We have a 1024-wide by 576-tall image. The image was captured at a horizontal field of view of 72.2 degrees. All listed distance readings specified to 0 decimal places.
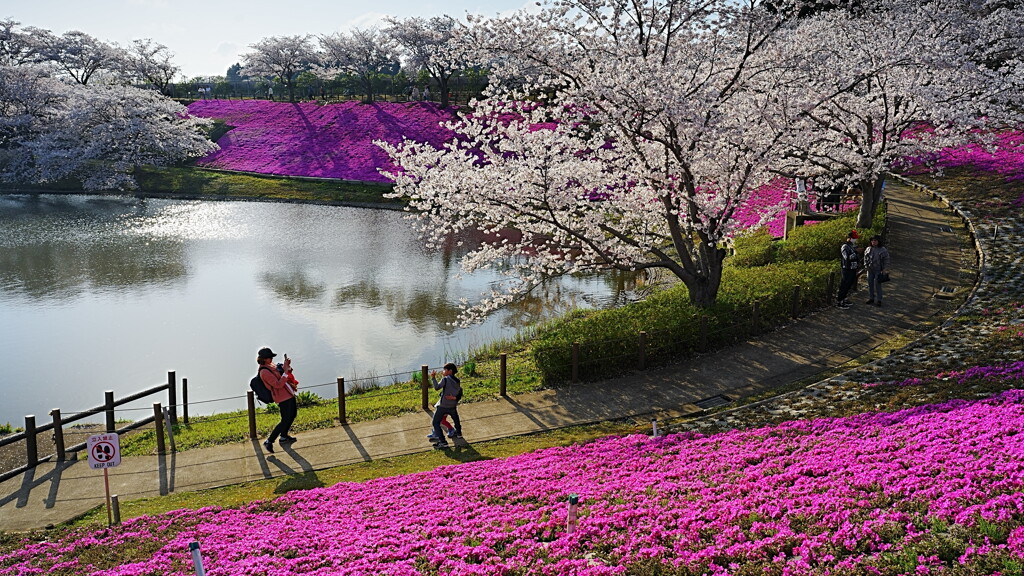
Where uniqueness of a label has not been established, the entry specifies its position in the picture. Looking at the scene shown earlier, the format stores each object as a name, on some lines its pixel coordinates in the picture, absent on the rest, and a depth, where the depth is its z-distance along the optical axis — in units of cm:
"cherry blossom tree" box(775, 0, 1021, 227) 2225
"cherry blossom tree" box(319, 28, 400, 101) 7544
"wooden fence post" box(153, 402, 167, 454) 1283
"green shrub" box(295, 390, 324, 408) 1616
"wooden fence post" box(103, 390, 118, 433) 1301
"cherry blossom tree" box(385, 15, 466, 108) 6969
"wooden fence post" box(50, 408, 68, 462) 1231
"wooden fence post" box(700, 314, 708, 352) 1653
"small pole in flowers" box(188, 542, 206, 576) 707
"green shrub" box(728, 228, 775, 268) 2381
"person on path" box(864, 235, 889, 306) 1852
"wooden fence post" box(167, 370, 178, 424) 1439
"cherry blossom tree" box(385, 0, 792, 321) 1568
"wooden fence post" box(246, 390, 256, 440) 1332
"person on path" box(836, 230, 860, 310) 1858
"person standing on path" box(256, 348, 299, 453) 1260
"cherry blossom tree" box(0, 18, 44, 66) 7044
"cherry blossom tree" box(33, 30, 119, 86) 7294
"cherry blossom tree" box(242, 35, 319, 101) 7631
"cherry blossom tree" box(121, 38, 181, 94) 7550
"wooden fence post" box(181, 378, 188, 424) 1519
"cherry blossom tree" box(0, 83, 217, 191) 5175
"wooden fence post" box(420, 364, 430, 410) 1455
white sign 1015
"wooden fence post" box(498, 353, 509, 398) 1484
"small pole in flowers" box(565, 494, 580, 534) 791
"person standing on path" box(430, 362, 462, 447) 1278
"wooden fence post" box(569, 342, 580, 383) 1529
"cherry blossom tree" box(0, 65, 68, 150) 5425
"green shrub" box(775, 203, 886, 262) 2236
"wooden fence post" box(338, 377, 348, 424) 1382
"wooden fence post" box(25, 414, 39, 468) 1190
